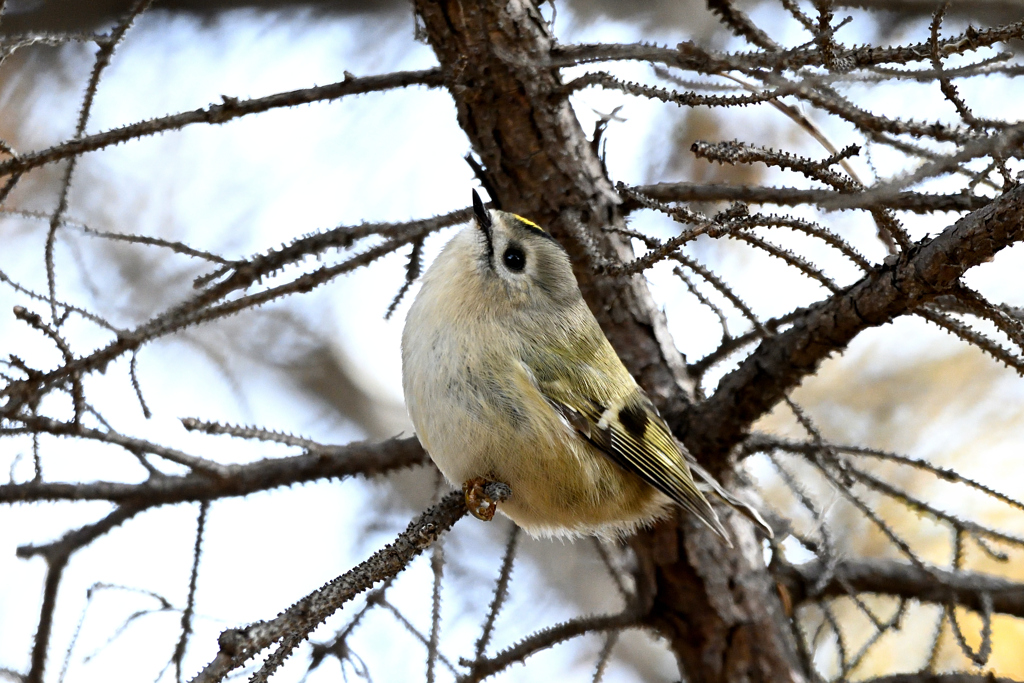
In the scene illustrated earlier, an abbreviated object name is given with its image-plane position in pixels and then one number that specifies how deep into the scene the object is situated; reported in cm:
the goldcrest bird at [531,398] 347
